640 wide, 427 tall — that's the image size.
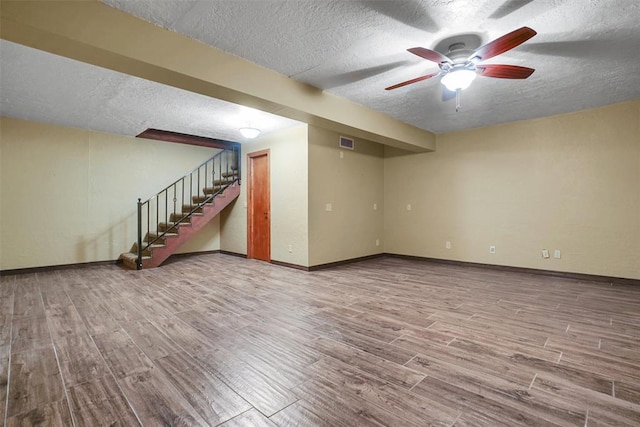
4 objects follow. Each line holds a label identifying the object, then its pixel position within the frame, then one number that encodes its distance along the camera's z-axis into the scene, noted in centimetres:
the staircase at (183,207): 597
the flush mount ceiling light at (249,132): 533
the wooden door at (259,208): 638
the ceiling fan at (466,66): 254
